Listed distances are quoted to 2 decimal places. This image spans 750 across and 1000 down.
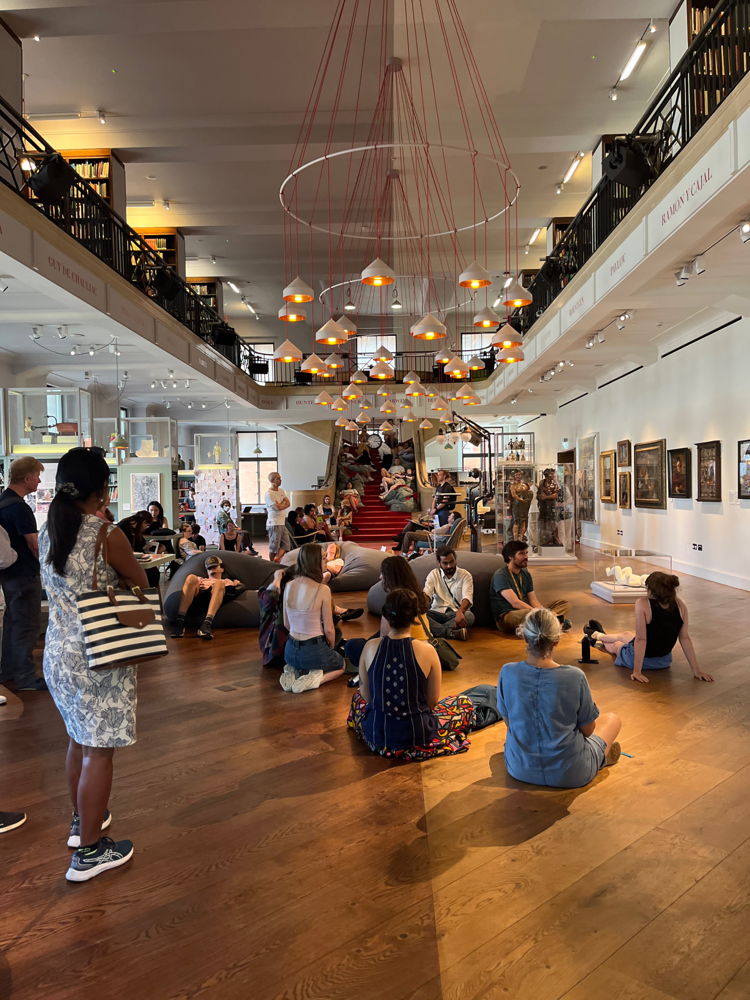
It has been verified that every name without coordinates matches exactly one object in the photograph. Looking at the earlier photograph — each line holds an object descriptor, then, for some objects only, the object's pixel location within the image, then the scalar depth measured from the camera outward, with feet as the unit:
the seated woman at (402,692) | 13.16
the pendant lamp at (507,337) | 24.29
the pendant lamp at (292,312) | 23.72
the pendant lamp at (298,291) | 22.97
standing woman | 9.12
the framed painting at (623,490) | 50.14
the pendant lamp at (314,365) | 31.42
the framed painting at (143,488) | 44.32
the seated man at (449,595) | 23.12
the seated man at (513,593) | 23.63
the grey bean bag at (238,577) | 26.09
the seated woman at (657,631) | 17.72
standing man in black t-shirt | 18.04
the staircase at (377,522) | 62.23
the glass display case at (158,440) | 46.34
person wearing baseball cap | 25.18
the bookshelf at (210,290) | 67.36
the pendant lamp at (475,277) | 20.81
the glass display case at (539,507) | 44.34
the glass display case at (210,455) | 56.65
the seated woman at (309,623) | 18.40
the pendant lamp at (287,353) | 25.67
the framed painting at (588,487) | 58.95
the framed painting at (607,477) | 53.93
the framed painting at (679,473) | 39.65
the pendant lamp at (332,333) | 24.39
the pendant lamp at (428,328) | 22.95
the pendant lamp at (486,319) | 25.20
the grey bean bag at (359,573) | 34.06
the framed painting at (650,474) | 43.55
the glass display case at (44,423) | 30.89
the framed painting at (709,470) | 35.83
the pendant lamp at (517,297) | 23.47
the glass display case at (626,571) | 28.81
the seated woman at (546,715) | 11.51
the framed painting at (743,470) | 32.68
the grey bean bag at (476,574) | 25.77
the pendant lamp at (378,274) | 20.75
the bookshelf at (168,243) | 51.67
